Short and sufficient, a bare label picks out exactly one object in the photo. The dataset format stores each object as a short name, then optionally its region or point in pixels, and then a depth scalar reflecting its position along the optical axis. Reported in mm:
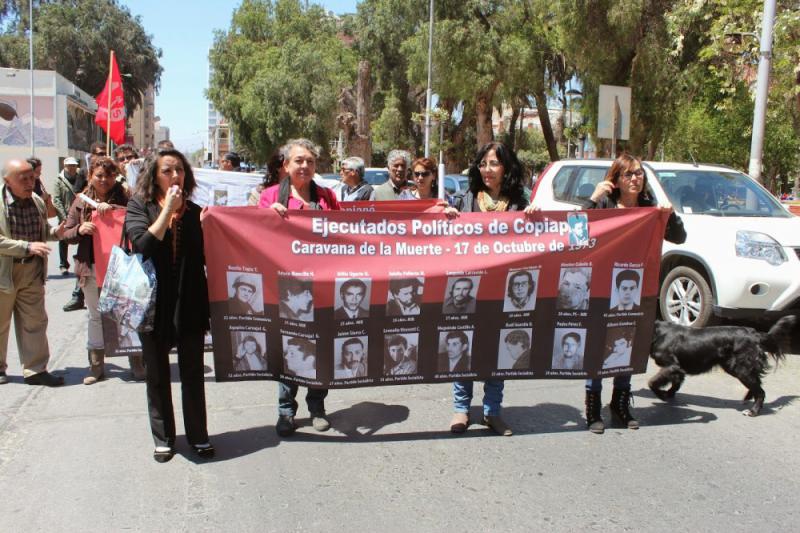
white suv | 6973
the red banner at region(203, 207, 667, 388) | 4570
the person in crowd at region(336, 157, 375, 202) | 8195
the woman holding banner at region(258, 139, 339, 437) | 4793
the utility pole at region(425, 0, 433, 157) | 29266
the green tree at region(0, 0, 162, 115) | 51688
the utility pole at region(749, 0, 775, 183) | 11430
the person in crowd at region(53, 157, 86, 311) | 9492
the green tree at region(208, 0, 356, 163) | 43219
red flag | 16031
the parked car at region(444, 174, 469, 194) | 15703
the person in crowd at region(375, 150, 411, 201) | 7996
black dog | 5293
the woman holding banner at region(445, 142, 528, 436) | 4879
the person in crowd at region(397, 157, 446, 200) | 7566
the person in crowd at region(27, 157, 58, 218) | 6689
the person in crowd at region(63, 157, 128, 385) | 6133
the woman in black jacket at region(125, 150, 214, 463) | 4234
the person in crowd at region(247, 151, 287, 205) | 6439
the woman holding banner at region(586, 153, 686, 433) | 4984
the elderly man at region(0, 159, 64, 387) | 5824
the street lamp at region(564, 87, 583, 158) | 31838
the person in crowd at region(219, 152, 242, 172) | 10578
